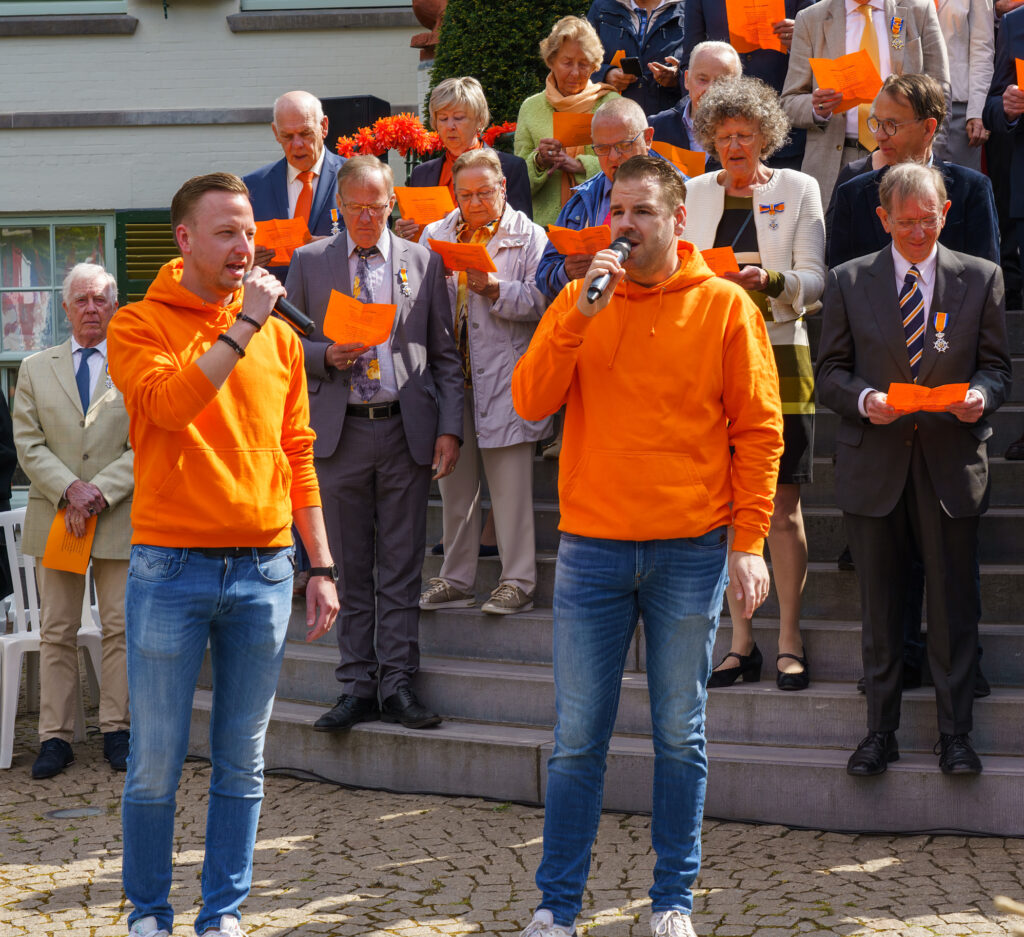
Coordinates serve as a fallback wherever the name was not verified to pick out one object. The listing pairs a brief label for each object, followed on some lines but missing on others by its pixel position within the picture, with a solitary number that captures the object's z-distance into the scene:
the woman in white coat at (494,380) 6.13
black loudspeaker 10.38
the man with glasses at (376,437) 5.77
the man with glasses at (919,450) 5.00
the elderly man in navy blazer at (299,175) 6.84
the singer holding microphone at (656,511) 3.88
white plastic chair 6.52
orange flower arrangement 8.17
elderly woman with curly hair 5.52
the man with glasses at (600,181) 5.85
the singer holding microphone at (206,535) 3.65
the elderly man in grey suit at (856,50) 7.17
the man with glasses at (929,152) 5.52
